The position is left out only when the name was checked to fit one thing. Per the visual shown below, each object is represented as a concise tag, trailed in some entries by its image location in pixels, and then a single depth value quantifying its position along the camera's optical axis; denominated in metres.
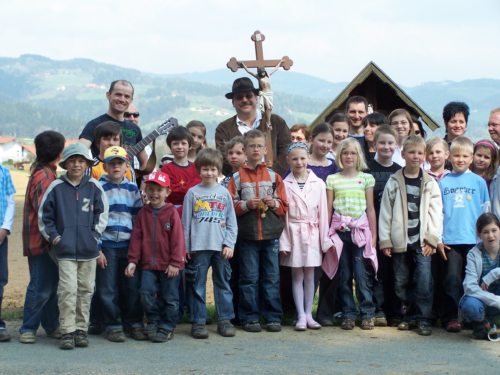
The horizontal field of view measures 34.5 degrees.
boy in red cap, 6.85
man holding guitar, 7.67
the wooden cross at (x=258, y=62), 8.14
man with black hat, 7.89
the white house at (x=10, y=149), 191.96
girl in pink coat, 7.34
